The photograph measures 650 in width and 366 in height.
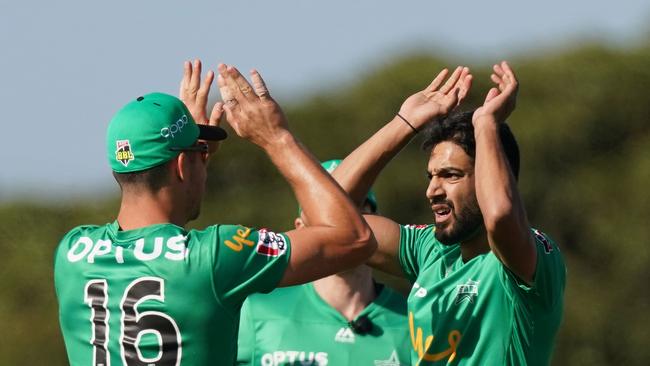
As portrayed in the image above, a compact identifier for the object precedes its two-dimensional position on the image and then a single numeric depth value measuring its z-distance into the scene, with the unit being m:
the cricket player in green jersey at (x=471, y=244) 13.53
